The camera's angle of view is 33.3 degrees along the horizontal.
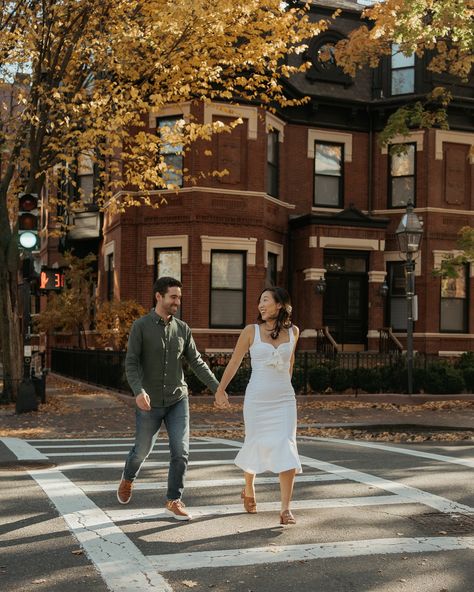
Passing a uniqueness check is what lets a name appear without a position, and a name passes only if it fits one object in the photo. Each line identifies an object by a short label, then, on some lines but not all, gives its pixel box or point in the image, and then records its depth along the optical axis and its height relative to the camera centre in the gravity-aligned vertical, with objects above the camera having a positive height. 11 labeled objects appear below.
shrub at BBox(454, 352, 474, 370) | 20.12 -1.38
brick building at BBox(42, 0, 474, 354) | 23.14 +2.69
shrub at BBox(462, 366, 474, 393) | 19.41 -1.69
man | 6.57 -0.63
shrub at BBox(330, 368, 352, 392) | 18.72 -1.70
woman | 6.40 -0.75
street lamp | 18.17 +1.57
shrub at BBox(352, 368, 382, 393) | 18.84 -1.72
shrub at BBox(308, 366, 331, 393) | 18.53 -1.64
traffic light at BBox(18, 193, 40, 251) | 14.91 +1.56
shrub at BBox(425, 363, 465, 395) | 18.88 -1.74
